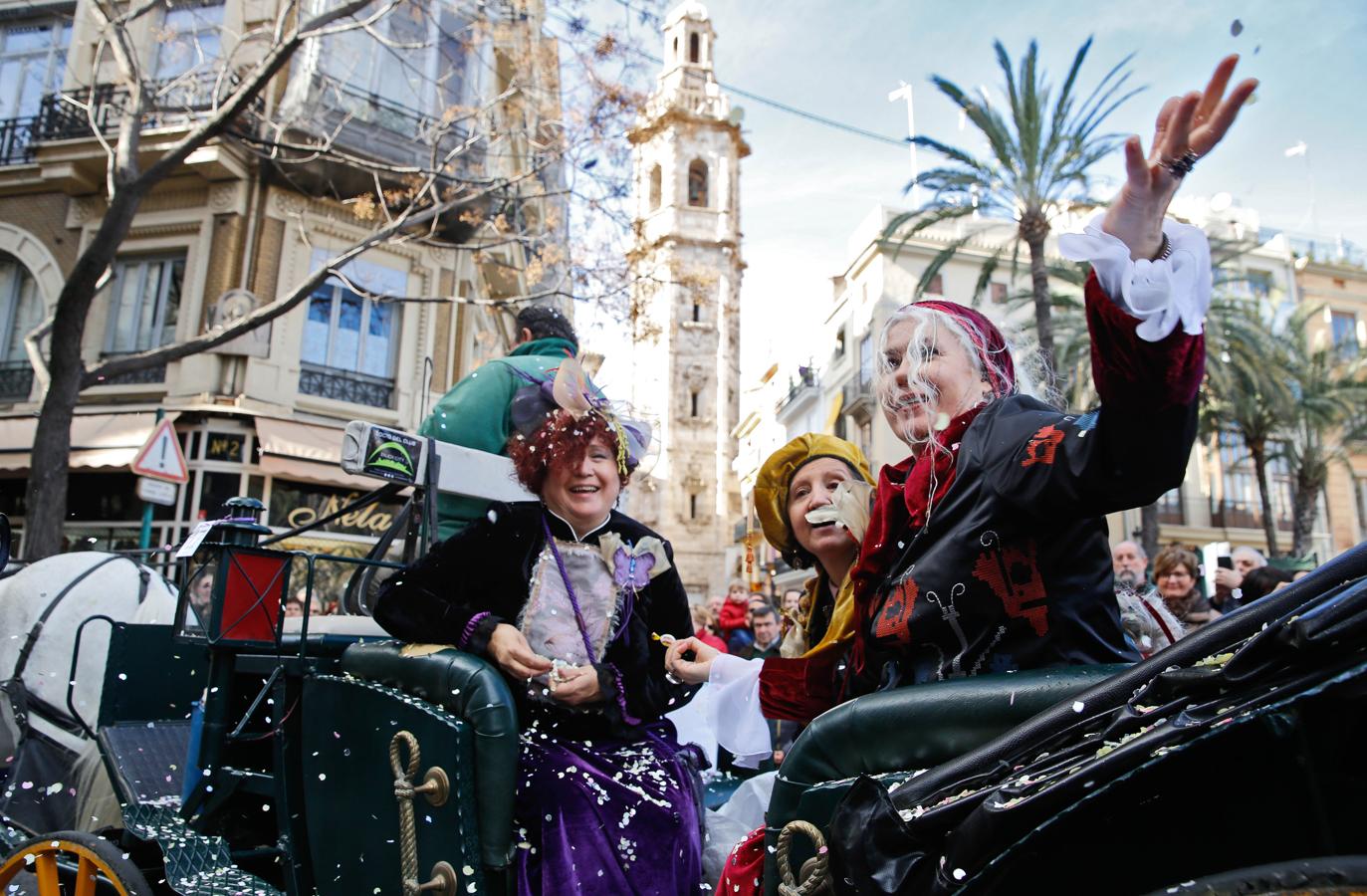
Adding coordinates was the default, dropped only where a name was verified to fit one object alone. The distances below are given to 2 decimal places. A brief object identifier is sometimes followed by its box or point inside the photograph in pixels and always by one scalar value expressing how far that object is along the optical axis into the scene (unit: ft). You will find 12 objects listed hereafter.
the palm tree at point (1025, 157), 43.04
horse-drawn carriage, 3.38
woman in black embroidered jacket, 4.02
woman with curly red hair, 7.65
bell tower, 159.84
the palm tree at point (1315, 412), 72.84
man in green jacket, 11.37
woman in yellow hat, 6.79
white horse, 14.03
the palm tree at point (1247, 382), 58.54
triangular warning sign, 23.26
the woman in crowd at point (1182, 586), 18.25
